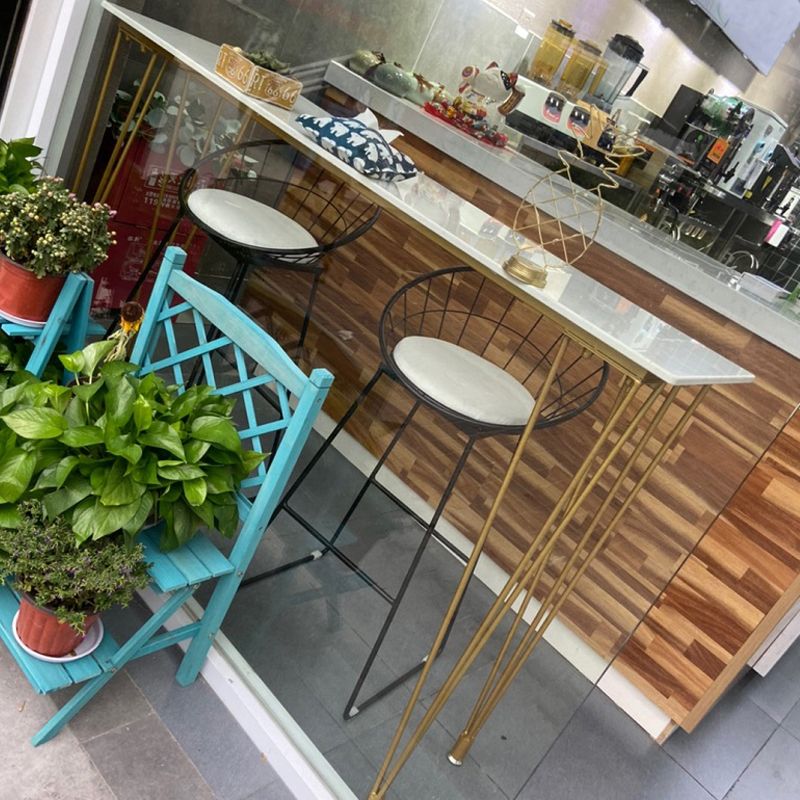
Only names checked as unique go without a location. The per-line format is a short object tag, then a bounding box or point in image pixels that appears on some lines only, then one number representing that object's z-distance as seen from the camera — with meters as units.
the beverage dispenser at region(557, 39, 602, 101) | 2.39
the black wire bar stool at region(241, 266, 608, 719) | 1.46
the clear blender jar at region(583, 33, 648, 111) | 2.30
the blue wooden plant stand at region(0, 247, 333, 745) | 1.54
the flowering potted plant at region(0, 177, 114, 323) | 1.72
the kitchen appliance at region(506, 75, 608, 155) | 2.29
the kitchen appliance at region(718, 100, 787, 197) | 2.04
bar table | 1.36
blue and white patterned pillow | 1.72
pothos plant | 1.47
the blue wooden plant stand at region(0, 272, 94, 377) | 1.79
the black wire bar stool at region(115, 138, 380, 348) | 1.80
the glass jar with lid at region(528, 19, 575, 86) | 2.45
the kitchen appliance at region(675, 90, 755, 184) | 2.10
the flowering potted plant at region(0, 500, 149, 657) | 1.45
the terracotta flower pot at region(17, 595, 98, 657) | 1.49
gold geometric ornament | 1.74
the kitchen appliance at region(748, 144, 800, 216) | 2.04
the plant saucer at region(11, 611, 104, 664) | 1.53
